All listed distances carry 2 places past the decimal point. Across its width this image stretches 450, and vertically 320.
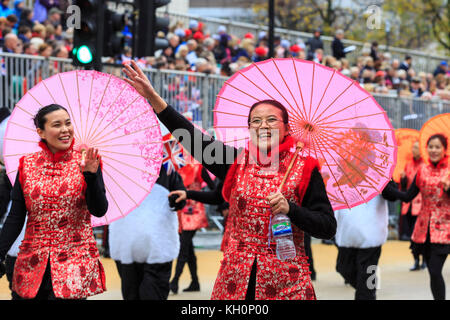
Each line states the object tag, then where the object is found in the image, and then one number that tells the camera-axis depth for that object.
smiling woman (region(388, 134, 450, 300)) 15.57
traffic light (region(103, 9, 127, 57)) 18.24
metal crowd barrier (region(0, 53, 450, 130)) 22.36
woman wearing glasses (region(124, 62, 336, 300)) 7.95
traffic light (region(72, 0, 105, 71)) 17.09
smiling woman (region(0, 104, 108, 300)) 9.18
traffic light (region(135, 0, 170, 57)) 18.39
